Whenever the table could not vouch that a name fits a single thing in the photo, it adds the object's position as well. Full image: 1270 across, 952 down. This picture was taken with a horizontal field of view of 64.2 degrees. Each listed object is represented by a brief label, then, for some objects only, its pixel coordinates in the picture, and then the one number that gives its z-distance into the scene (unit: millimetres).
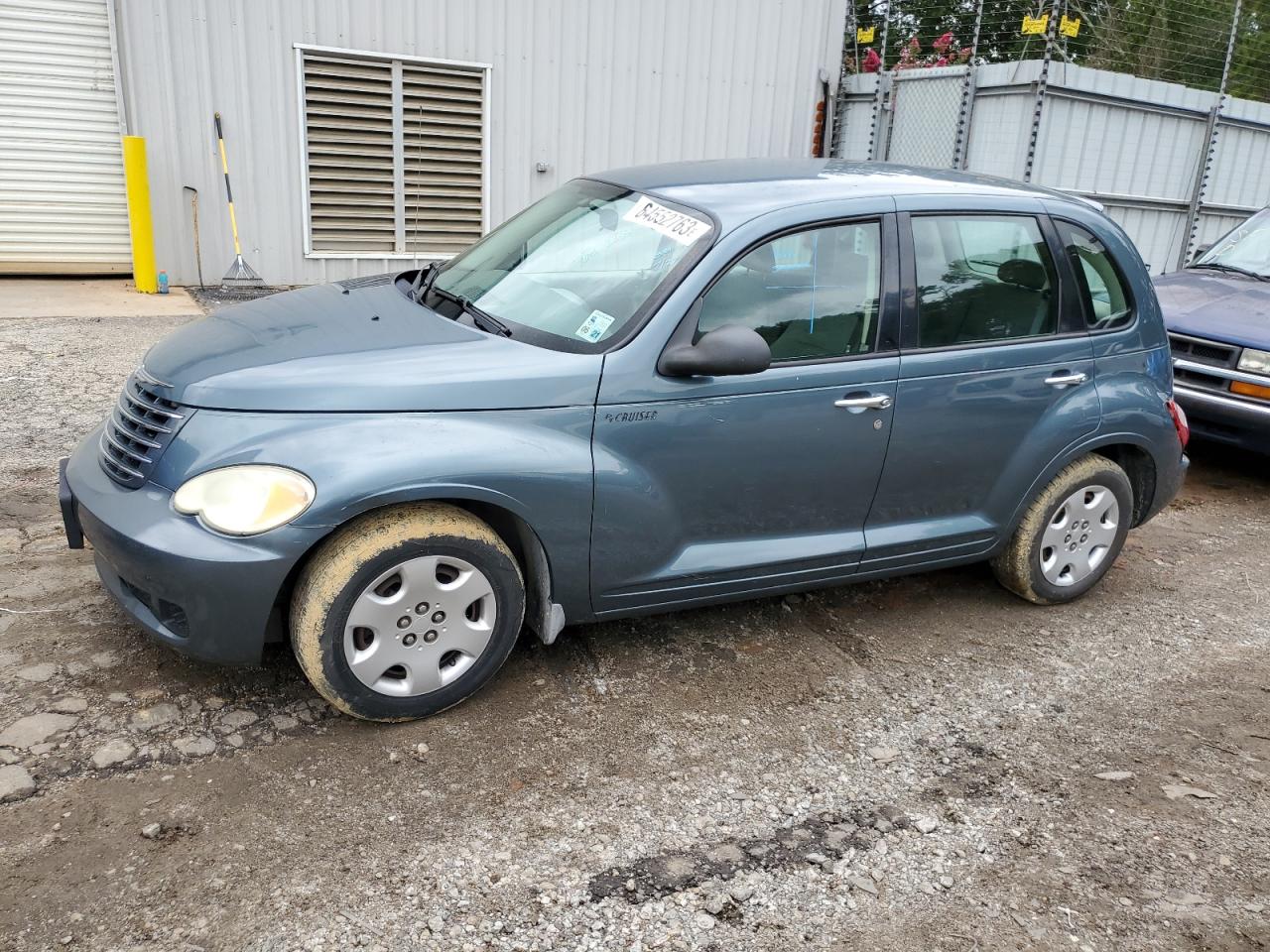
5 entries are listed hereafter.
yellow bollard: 8930
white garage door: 8891
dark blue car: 6035
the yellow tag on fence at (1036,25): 10648
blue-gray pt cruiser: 3023
